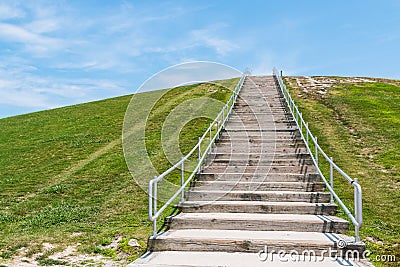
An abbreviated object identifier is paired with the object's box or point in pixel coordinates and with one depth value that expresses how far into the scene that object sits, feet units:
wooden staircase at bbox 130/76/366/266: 19.26
